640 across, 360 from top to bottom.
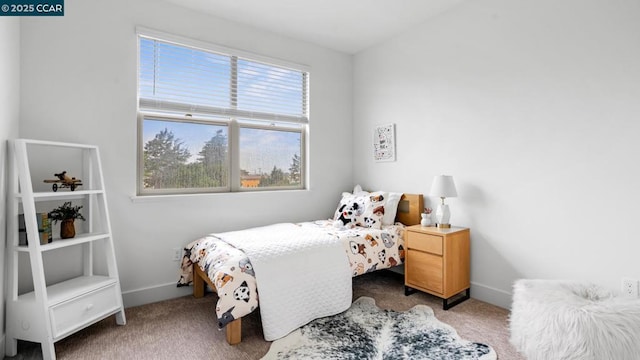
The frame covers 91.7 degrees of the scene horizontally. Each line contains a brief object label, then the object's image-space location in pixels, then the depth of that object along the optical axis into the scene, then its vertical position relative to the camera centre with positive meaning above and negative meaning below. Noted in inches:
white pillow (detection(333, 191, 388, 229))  121.6 -12.0
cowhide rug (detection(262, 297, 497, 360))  73.3 -40.7
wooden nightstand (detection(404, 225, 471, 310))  98.6 -27.0
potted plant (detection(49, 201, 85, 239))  84.4 -9.5
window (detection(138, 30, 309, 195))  108.3 +25.0
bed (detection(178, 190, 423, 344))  79.0 -23.6
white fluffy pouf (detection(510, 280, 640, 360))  55.7 -27.7
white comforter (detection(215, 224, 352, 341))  80.4 -26.3
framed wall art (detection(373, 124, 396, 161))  135.3 +17.1
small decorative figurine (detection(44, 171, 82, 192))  84.3 +0.6
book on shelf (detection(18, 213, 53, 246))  77.5 -11.6
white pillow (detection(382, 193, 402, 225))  124.4 -11.4
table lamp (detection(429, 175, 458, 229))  105.5 -3.9
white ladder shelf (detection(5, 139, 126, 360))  72.4 -21.4
